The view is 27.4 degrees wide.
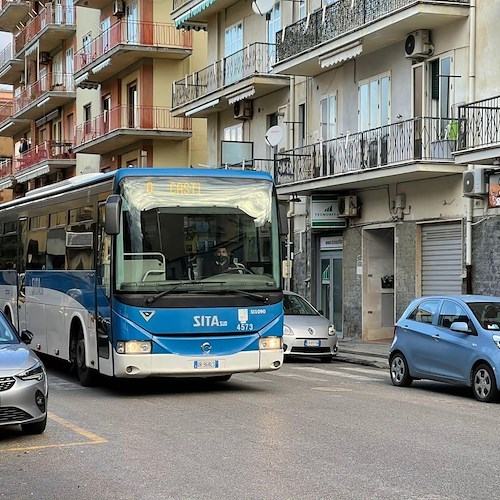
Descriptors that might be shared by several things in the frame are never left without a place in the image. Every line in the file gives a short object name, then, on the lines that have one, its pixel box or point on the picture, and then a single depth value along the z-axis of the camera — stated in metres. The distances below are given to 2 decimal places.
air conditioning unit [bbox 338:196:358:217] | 27.67
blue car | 14.40
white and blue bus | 13.93
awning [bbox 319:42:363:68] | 25.67
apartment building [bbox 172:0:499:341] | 23.14
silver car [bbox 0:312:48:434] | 10.01
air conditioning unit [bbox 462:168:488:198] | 21.70
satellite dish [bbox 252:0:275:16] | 30.83
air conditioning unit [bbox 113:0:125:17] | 43.03
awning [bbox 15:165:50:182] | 50.34
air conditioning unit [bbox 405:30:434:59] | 24.12
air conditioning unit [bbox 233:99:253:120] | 34.12
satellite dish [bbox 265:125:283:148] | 29.50
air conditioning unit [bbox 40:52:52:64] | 54.85
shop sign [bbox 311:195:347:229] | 28.59
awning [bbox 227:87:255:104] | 31.87
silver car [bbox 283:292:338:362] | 21.22
